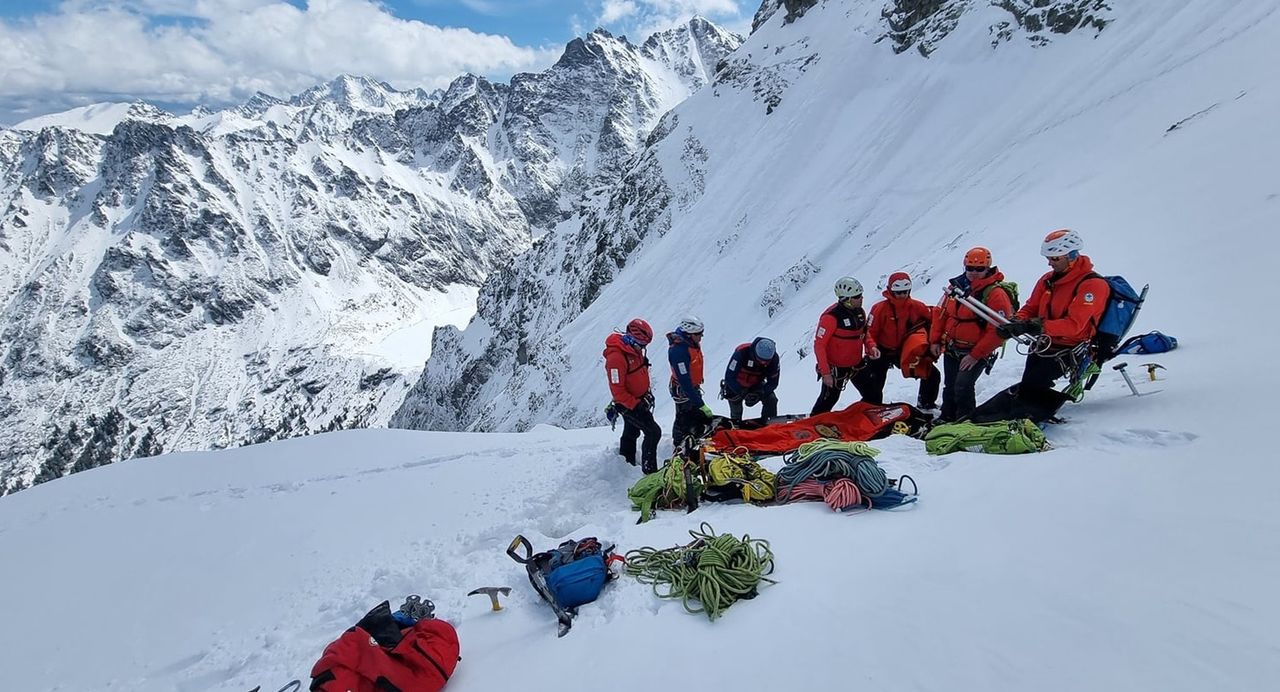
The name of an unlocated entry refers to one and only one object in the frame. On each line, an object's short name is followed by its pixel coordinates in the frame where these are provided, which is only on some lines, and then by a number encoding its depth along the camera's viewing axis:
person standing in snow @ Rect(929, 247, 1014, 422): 6.79
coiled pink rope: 4.91
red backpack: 3.54
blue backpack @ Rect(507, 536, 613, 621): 4.39
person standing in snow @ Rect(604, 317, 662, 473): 7.91
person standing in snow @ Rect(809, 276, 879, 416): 8.00
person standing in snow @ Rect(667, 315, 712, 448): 8.21
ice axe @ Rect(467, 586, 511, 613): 4.63
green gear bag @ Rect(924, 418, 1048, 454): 5.34
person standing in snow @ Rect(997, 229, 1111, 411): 5.76
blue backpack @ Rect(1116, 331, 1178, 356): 6.71
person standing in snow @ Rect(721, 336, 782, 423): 8.82
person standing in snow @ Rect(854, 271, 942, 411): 7.91
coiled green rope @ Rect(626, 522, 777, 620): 3.89
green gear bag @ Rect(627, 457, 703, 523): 6.24
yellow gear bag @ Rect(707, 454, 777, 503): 5.81
